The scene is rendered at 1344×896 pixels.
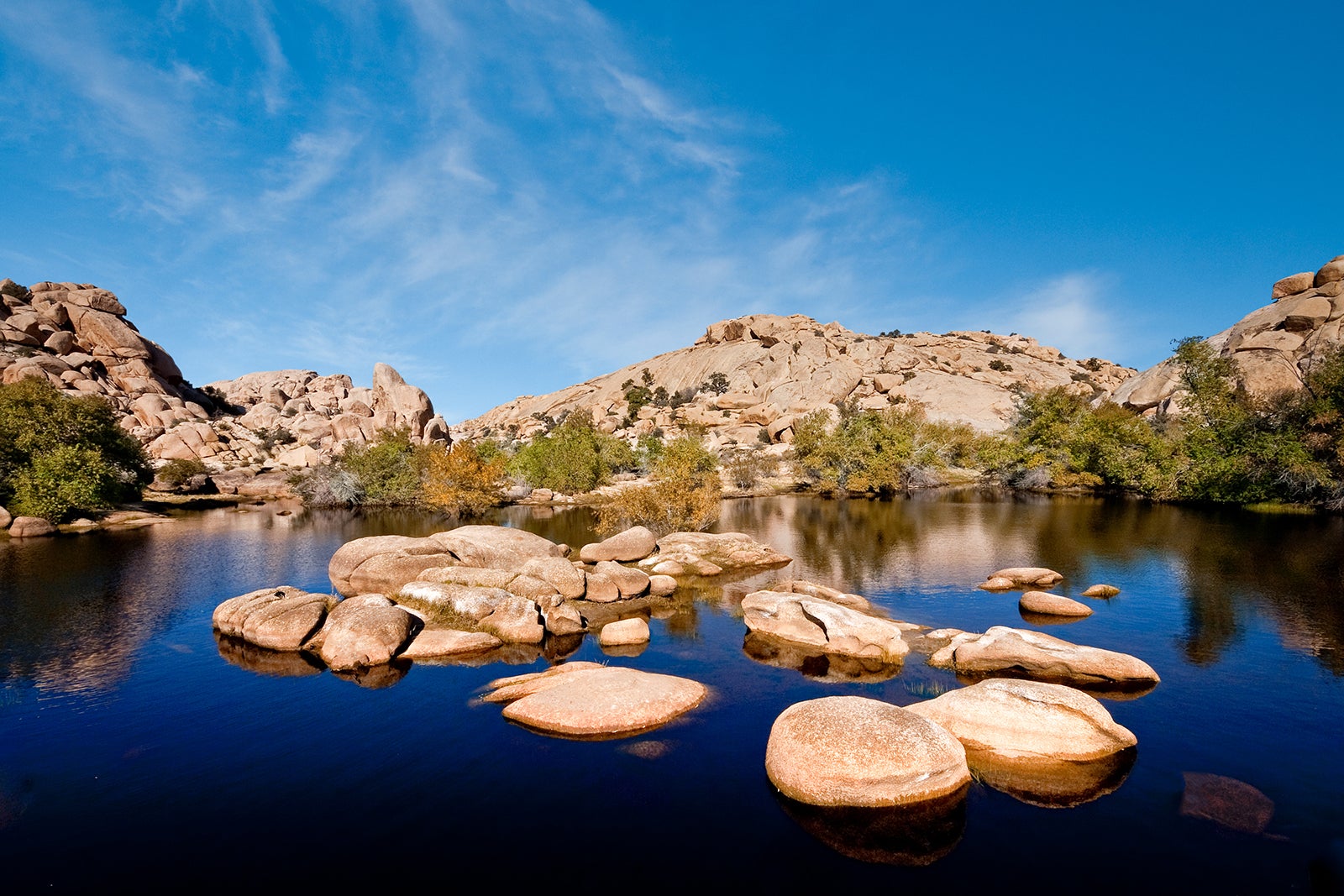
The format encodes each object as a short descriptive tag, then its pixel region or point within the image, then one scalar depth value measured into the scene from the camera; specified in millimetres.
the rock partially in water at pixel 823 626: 18266
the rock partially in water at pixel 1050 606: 22328
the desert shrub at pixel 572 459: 71812
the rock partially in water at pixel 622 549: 32125
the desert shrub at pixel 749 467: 78562
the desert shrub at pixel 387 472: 63656
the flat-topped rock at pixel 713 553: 31406
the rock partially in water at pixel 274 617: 19484
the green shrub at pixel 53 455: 43375
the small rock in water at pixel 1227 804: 10227
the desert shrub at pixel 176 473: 71688
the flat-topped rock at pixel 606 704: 13734
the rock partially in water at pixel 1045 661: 15742
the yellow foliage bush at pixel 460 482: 53469
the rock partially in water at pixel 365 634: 17953
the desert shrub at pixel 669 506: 39500
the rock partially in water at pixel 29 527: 40031
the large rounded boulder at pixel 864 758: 10688
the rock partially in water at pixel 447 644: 18812
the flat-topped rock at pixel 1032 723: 12133
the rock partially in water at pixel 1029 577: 26578
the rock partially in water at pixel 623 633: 20297
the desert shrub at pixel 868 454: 69500
